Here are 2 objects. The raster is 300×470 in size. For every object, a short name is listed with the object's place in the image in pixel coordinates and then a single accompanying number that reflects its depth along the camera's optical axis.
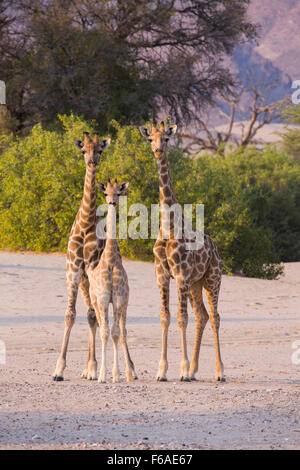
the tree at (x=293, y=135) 49.34
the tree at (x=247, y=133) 93.19
